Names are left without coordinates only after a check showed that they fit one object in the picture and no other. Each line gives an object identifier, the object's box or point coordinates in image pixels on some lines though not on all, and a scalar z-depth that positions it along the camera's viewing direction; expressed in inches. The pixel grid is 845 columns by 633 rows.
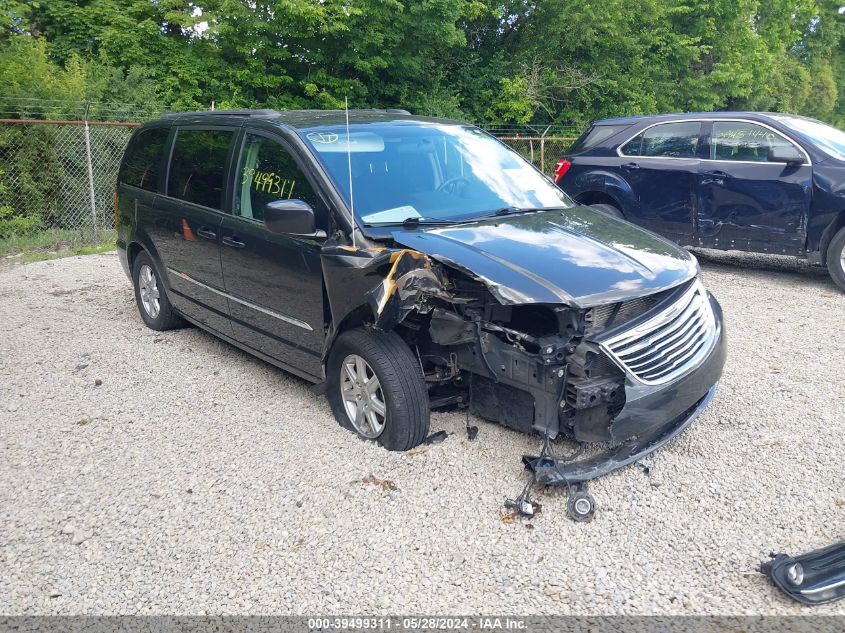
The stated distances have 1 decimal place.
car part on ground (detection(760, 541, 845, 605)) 112.7
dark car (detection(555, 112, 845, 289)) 301.7
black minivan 142.7
